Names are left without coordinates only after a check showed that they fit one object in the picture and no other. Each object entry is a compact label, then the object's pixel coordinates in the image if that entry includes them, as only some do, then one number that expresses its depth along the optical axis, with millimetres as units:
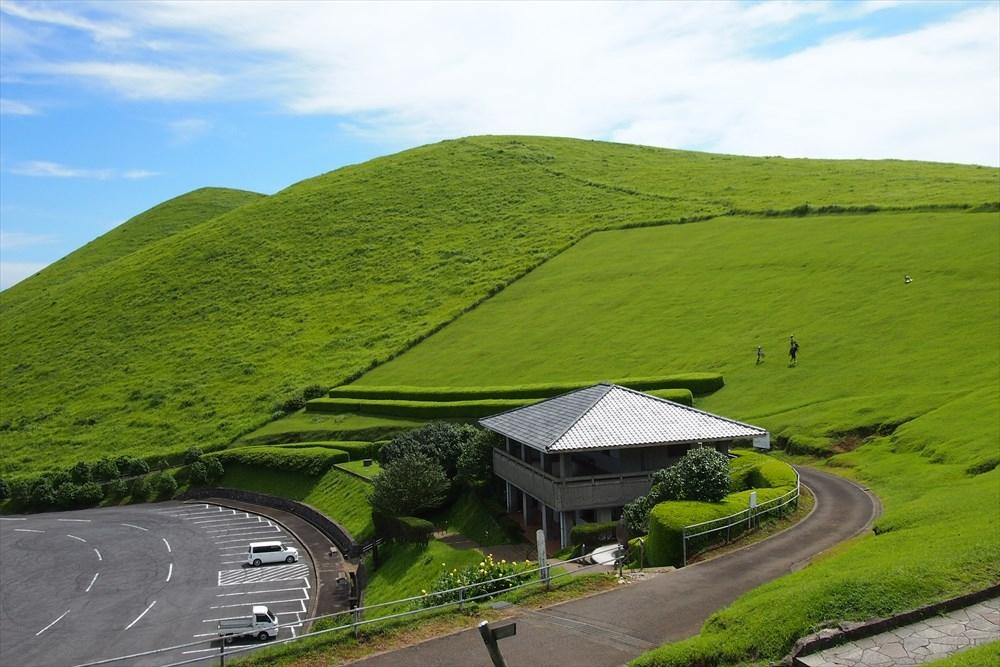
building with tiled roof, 32344
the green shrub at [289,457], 58000
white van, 43094
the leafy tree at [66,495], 65188
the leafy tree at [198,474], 65125
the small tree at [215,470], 65188
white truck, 31562
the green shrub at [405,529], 39031
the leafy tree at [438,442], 46219
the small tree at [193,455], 68312
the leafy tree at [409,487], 41375
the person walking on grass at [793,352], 53312
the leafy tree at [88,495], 65688
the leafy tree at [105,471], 67625
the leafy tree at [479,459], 42375
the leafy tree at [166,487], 64938
